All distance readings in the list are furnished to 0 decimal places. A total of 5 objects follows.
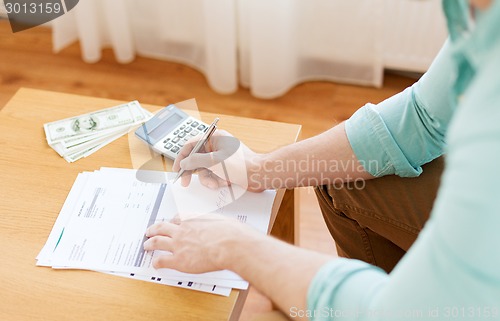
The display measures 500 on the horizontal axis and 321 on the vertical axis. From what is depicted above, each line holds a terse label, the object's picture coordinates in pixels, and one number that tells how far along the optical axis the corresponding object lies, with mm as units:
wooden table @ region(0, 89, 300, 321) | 930
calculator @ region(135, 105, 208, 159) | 1197
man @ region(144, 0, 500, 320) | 618
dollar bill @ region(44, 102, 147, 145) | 1252
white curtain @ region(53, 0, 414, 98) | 2016
